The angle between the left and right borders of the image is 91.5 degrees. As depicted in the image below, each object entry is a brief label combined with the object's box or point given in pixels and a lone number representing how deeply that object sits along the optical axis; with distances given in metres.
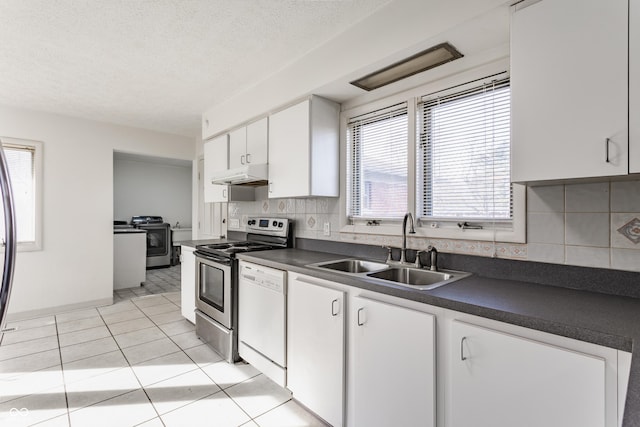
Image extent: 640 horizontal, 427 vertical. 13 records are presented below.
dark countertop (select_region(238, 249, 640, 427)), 0.88
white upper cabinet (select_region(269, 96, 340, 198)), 2.36
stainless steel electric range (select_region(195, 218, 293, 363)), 2.49
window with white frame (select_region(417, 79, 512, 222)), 1.73
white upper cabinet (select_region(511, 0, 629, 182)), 1.10
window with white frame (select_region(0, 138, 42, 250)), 3.56
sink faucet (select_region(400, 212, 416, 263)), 1.95
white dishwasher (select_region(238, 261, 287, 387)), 2.07
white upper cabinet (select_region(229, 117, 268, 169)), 2.81
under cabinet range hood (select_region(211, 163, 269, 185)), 2.66
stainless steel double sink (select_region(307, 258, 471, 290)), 1.75
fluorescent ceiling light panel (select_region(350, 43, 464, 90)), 1.73
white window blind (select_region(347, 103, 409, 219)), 2.20
